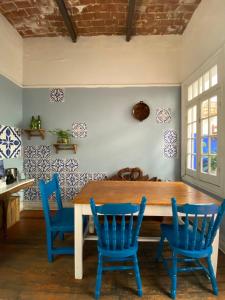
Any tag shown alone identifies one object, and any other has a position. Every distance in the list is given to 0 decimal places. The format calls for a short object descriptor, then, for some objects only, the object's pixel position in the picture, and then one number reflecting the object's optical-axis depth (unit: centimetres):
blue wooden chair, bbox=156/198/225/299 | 173
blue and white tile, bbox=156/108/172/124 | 418
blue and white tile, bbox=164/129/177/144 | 419
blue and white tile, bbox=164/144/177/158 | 419
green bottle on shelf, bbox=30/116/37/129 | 411
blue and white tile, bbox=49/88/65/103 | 422
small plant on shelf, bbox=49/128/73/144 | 411
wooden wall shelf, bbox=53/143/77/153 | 420
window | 286
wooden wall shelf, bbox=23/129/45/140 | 420
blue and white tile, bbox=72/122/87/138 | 423
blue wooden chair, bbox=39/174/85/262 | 226
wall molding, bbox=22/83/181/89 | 417
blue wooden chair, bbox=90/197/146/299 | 174
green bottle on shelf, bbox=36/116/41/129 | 411
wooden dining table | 199
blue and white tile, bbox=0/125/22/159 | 350
